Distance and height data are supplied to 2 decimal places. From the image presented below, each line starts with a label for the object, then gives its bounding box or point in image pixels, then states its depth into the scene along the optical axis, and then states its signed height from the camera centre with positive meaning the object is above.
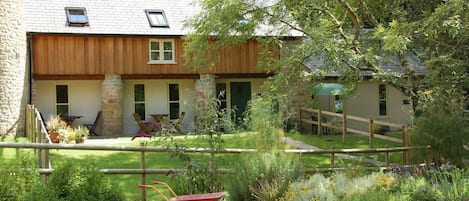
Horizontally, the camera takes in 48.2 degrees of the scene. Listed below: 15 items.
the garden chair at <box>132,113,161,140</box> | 20.32 -1.07
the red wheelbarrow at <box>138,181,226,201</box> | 6.00 -1.18
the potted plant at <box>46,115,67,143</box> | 15.96 -0.97
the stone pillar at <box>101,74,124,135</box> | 21.00 -0.29
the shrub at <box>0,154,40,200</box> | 6.14 -0.96
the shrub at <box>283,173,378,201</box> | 5.67 -1.06
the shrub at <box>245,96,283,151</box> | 7.77 -0.47
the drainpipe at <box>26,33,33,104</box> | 20.00 +1.43
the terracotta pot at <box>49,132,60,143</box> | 15.86 -1.20
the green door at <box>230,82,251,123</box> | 23.86 +0.13
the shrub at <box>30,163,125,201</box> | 6.26 -1.06
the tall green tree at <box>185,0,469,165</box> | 11.88 +1.40
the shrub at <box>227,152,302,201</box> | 6.78 -1.05
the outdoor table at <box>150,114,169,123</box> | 21.94 -0.82
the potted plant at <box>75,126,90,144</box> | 17.21 -1.27
